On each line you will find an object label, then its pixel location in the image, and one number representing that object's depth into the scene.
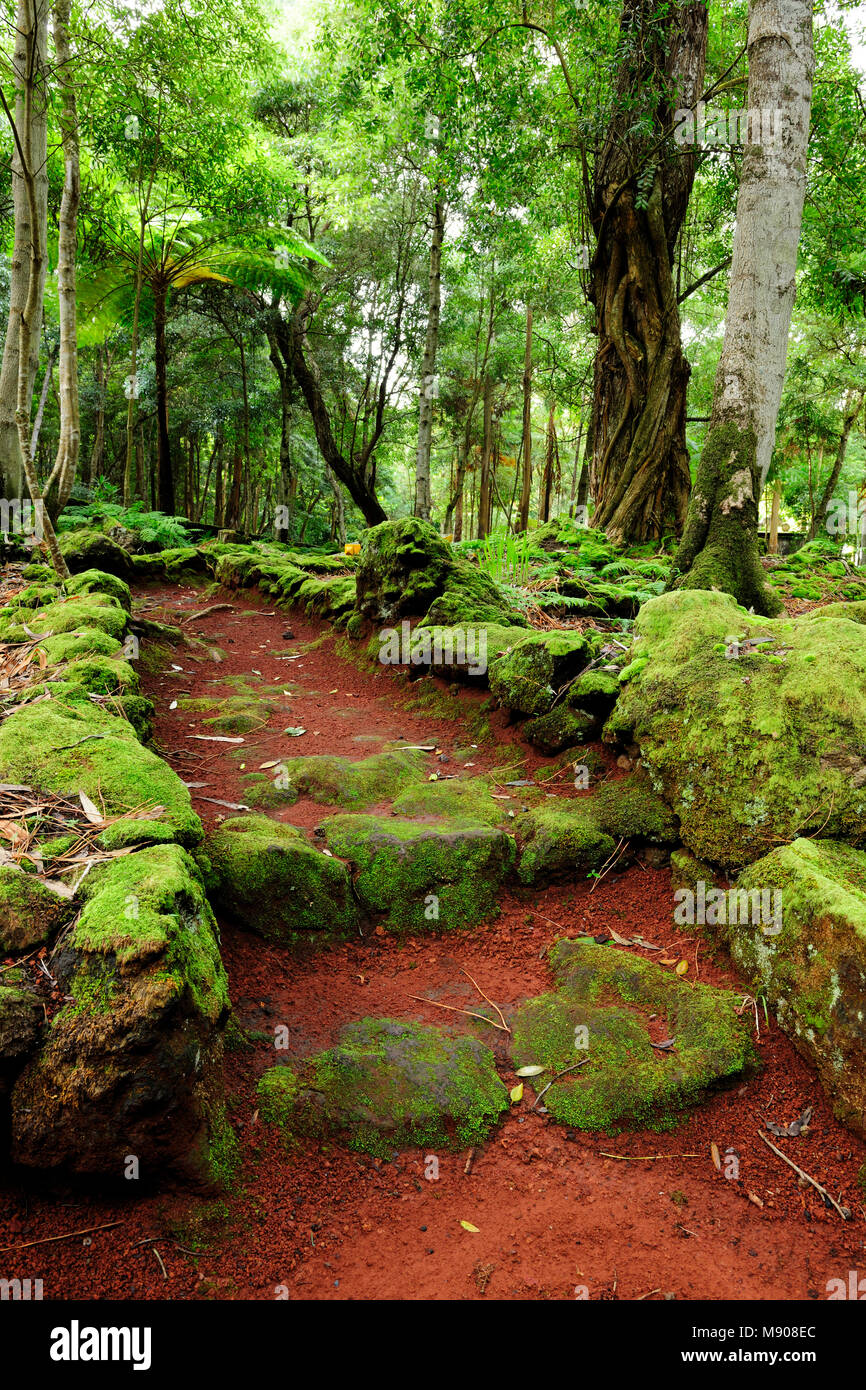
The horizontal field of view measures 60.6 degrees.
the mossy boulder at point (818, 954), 2.44
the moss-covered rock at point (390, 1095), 2.42
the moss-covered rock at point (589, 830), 3.72
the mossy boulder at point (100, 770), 2.94
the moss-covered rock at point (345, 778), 4.36
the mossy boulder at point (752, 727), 3.31
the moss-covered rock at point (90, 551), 8.69
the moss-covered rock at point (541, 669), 4.82
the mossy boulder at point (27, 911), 2.19
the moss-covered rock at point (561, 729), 4.58
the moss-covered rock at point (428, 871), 3.54
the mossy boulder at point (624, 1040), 2.56
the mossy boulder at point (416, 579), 6.50
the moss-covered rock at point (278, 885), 3.24
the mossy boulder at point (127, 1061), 1.92
